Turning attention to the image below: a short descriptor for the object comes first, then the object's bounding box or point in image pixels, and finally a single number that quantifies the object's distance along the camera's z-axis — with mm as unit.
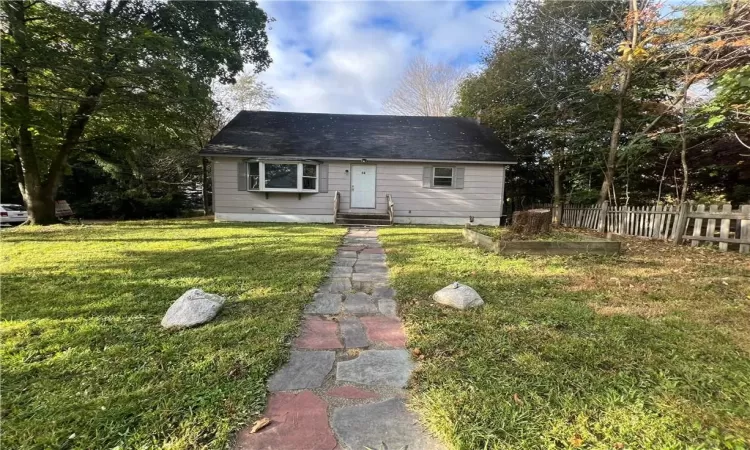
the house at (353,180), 11680
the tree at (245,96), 18766
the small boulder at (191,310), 2750
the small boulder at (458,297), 3221
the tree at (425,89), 22578
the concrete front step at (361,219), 11250
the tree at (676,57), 5559
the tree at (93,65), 7566
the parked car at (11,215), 14297
